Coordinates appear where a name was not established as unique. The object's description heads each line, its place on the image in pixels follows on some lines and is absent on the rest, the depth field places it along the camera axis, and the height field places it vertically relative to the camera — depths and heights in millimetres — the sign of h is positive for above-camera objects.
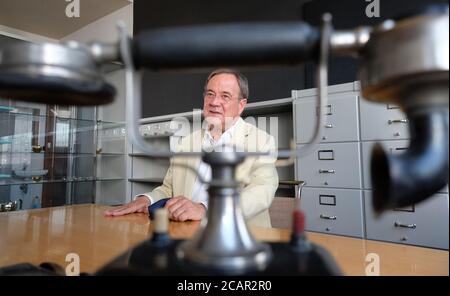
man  1005 +103
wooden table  475 -155
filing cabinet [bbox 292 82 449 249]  1485 -43
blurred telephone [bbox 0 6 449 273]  242 +79
